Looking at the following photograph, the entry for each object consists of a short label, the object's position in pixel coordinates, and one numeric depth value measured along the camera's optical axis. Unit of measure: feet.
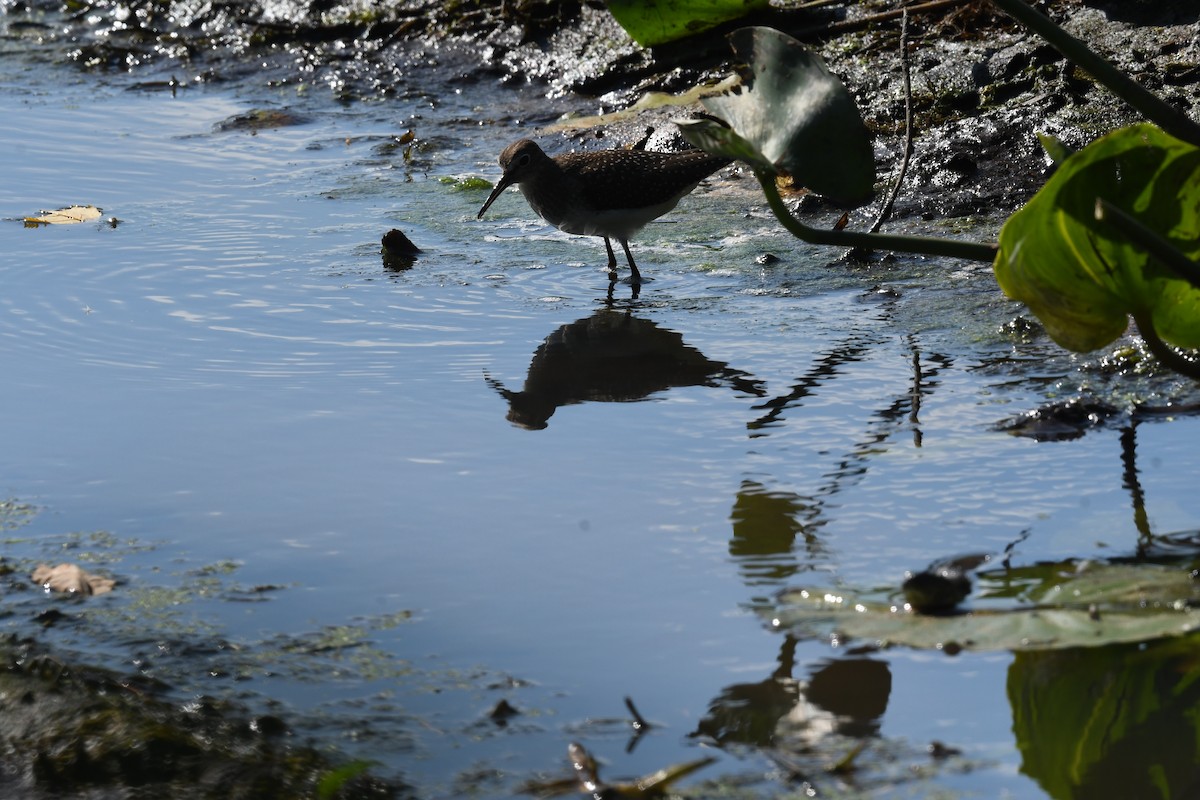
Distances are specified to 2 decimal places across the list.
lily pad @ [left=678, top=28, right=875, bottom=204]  24.79
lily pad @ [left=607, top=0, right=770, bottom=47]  46.85
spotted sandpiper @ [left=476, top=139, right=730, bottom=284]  43.86
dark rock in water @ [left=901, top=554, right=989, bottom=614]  19.84
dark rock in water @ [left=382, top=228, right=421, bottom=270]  42.09
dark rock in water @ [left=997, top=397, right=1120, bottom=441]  26.99
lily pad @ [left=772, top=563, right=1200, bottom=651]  18.49
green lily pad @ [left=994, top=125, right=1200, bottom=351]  20.34
